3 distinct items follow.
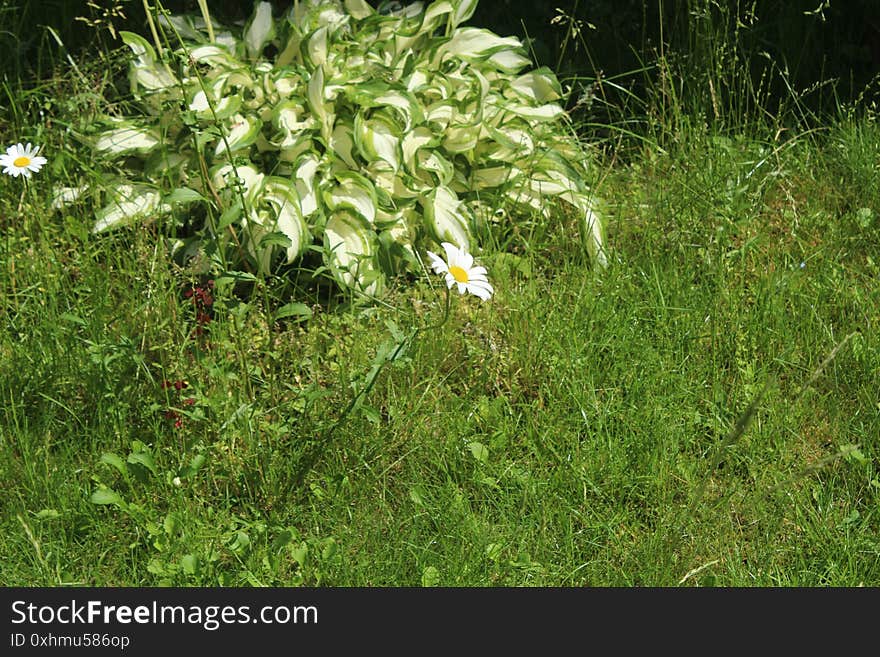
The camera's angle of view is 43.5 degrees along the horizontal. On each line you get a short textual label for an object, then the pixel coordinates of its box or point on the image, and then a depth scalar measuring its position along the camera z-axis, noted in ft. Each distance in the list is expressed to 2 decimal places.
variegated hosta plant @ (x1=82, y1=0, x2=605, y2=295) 9.57
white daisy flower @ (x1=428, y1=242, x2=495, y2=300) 7.31
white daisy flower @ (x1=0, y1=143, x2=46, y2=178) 8.79
